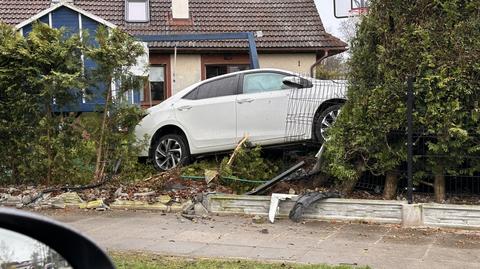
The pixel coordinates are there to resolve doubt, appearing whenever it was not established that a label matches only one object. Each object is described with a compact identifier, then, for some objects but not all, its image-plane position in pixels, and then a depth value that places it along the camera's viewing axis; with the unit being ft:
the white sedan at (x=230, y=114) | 32.09
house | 68.64
